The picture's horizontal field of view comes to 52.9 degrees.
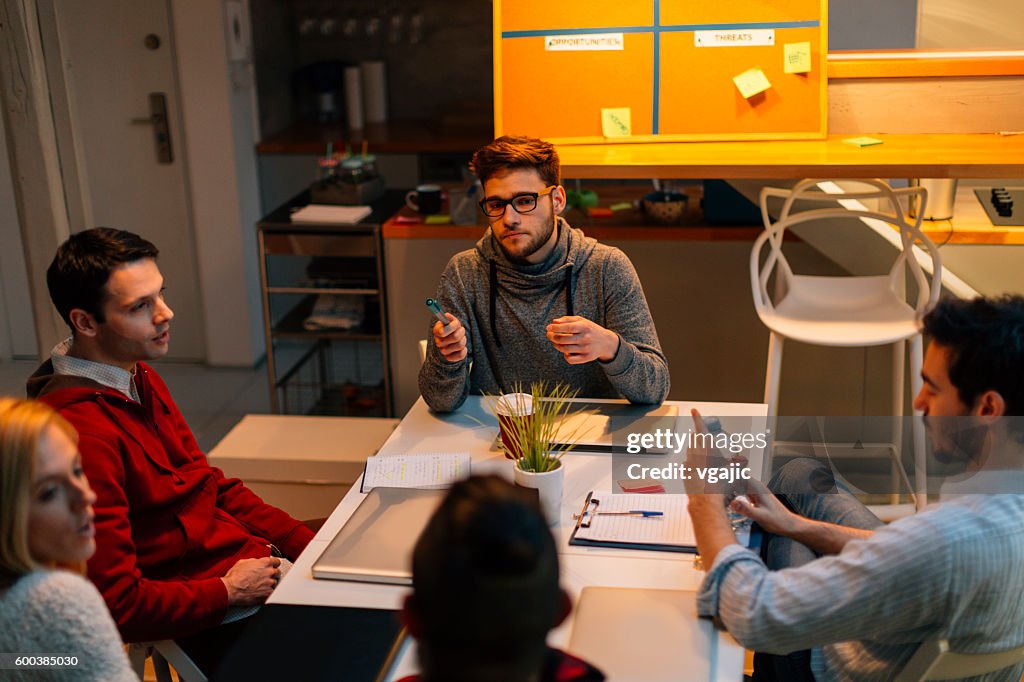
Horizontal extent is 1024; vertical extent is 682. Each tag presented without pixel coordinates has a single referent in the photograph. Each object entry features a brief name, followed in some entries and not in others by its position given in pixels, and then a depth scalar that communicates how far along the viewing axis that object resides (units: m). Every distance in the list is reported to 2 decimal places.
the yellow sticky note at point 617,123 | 3.07
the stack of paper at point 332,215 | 3.76
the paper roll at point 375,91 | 5.52
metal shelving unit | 3.80
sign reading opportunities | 3.05
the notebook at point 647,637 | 1.40
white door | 3.20
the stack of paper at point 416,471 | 1.94
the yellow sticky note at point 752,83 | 3.00
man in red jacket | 1.72
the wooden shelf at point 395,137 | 4.83
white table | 1.57
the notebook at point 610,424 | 2.12
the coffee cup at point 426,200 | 3.77
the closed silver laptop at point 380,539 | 1.63
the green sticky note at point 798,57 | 2.99
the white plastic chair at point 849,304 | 2.78
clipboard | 1.70
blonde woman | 1.23
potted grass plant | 1.80
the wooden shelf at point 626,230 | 3.56
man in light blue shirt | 1.34
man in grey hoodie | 2.33
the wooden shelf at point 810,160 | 2.67
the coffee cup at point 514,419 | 1.86
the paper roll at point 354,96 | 5.41
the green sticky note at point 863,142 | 2.94
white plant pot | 1.80
